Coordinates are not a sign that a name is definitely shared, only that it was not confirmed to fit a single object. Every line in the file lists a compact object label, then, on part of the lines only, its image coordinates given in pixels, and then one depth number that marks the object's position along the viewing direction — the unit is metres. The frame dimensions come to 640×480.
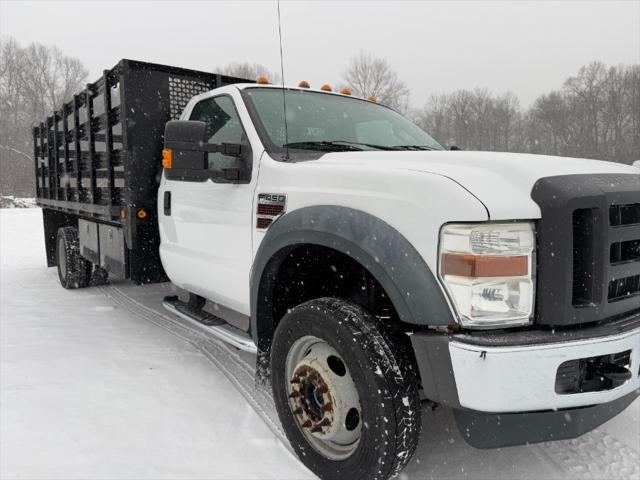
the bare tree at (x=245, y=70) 35.39
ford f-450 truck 1.77
